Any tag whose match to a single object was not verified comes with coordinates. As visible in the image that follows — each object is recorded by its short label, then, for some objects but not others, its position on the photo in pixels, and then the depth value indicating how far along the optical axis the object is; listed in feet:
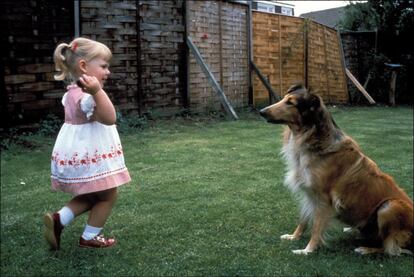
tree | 59.41
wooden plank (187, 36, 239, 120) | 35.47
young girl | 10.11
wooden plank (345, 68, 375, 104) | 56.18
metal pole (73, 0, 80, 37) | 28.60
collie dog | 12.41
